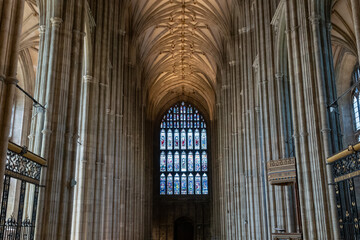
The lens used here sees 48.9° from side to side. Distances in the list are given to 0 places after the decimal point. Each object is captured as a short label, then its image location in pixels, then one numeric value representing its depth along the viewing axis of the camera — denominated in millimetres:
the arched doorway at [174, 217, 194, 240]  49500
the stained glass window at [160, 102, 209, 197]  49156
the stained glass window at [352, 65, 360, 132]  25828
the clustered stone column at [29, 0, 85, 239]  12695
